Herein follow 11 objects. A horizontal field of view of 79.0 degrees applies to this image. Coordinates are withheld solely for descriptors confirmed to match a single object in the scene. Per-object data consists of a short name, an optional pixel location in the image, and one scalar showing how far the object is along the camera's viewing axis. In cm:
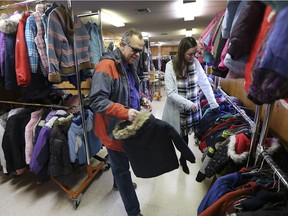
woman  170
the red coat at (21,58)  144
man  111
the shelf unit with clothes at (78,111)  154
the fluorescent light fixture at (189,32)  732
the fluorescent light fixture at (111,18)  400
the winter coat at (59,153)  158
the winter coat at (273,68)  38
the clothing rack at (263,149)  81
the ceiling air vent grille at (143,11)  377
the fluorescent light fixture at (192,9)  359
